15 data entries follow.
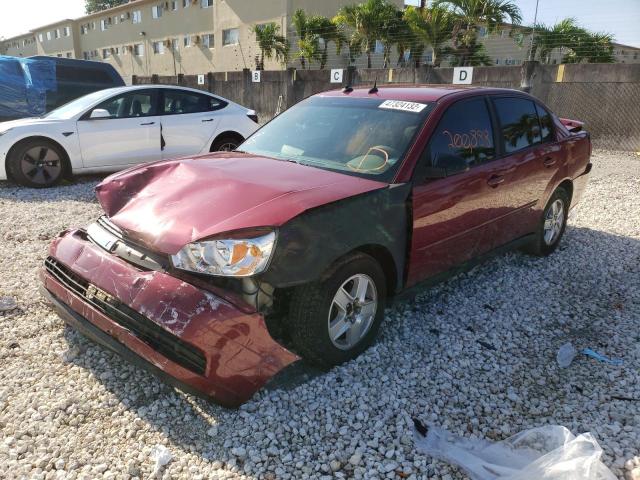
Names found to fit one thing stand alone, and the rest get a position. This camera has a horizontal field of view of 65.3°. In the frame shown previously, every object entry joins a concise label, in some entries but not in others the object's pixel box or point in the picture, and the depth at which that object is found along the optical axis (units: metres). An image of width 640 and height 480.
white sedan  7.15
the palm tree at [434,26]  19.27
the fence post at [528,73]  12.17
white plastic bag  2.08
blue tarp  10.20
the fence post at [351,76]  15.02
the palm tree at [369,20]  21.47
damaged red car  2.41
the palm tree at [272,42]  25.06
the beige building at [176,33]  27.03
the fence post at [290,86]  16.52
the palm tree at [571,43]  15.05
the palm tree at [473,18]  18.77
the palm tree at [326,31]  23.25
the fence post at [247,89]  18.19
